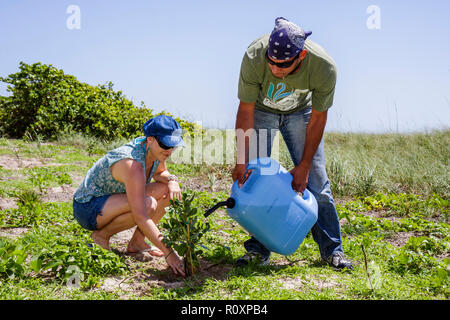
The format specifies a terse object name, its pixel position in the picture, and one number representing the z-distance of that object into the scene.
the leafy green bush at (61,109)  9.03
